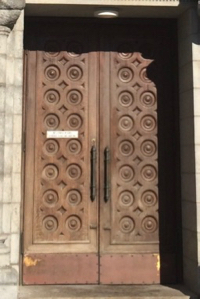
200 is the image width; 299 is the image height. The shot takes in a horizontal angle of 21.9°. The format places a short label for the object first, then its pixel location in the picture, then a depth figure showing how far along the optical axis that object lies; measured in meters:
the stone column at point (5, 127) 5.96
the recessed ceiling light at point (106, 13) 6.57
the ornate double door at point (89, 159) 6.73
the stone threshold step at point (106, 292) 6.13
